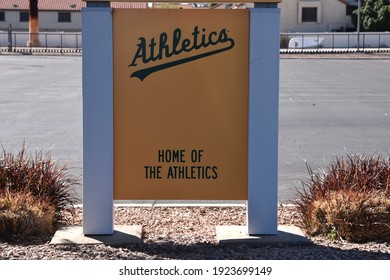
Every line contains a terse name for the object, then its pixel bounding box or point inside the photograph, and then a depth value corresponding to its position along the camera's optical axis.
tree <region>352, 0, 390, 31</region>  75.31
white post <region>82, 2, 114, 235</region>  7.34
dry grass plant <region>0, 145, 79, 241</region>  7.36
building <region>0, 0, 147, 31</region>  91.06
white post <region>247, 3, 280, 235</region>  7.39
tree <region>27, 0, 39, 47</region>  70.19
